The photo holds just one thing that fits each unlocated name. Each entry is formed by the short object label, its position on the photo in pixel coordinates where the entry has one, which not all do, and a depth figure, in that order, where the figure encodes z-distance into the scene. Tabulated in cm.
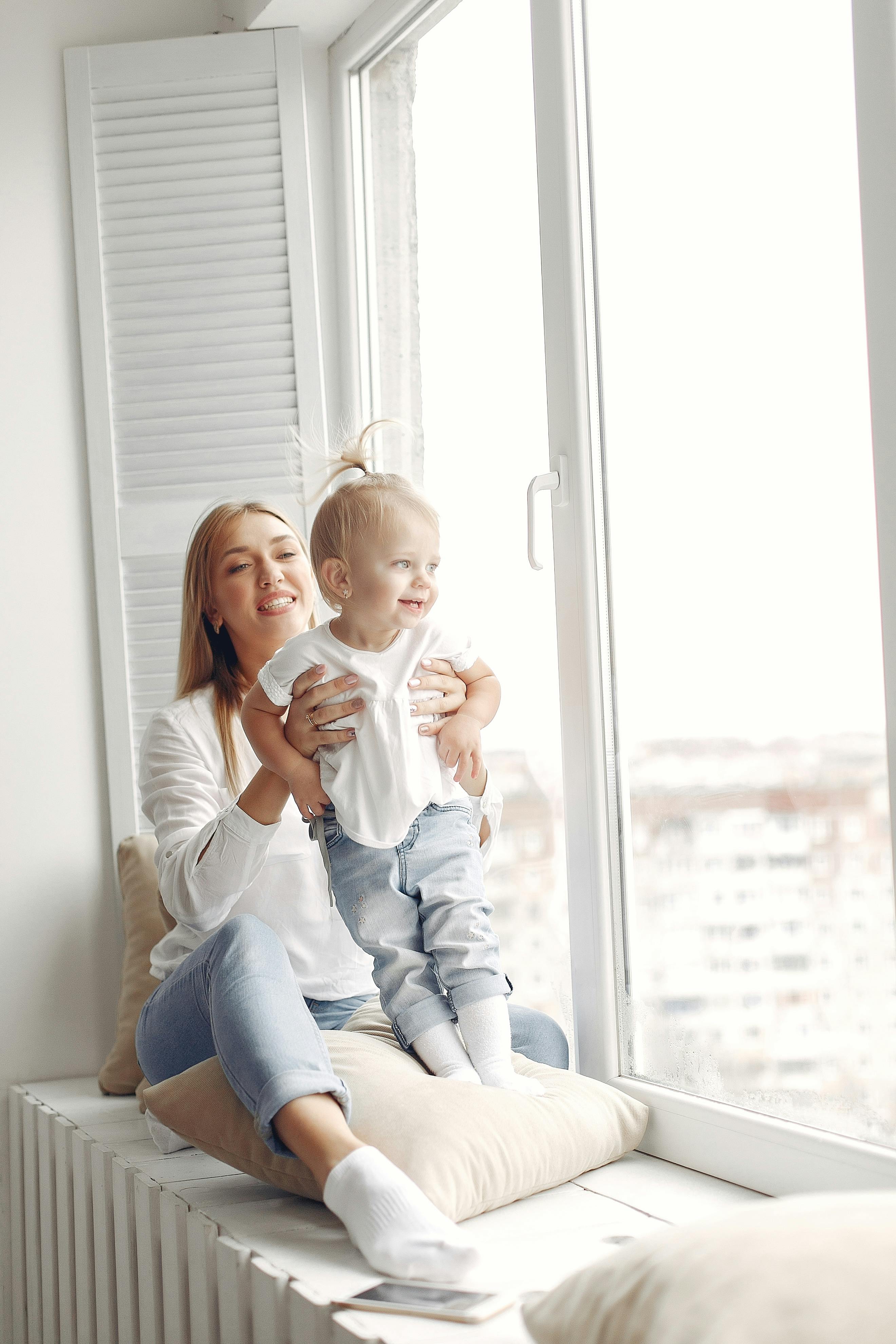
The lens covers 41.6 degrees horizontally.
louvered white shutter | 221
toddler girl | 138
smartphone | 98
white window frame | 157
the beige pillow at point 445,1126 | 121
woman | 113
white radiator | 115
